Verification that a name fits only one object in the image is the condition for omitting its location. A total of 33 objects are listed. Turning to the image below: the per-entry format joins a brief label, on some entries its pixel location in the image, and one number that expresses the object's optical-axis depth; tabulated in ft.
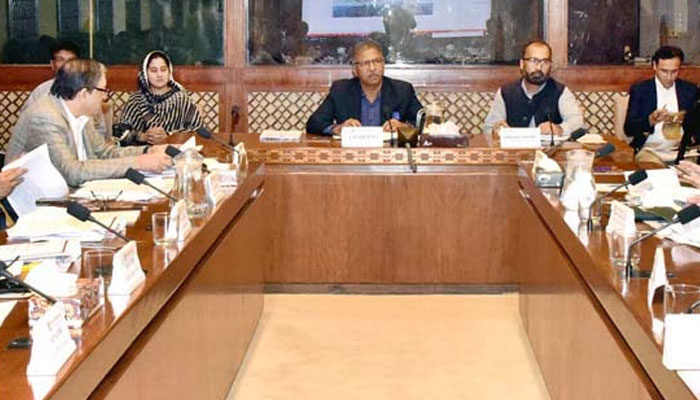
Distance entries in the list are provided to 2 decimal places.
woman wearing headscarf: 20.63
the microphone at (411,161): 16.60
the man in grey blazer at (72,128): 13.39
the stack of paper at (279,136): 17.61
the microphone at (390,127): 17.31
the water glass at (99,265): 7.73
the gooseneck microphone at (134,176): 10.19
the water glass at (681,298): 6.85
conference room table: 7.38
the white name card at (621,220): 9.43
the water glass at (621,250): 8.78
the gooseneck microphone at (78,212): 8.36
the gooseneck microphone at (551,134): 16.89
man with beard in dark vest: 18.74
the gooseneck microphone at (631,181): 10.27
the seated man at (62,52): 20.57
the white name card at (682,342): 5.97
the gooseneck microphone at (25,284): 6.51
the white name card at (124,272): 7.55
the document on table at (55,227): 9.54
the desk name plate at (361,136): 16.84
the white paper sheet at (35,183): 12.12
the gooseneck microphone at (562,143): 14.73
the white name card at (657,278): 7.55
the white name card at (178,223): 9.68
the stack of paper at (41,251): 8.59
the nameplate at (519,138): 16.63
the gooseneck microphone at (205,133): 13.76
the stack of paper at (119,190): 12.06
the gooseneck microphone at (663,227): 8.18
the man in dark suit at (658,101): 20.43
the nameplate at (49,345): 5.84
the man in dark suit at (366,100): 18.88
